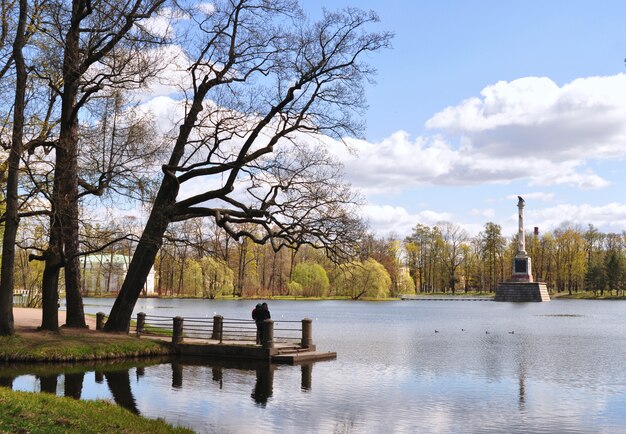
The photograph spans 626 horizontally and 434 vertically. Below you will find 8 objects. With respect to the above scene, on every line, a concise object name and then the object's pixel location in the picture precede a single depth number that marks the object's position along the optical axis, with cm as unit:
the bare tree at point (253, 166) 2514
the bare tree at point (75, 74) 2209
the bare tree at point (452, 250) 12138
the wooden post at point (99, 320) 2862
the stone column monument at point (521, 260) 9956
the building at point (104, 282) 10762
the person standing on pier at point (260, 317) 2583
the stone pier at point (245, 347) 2436
